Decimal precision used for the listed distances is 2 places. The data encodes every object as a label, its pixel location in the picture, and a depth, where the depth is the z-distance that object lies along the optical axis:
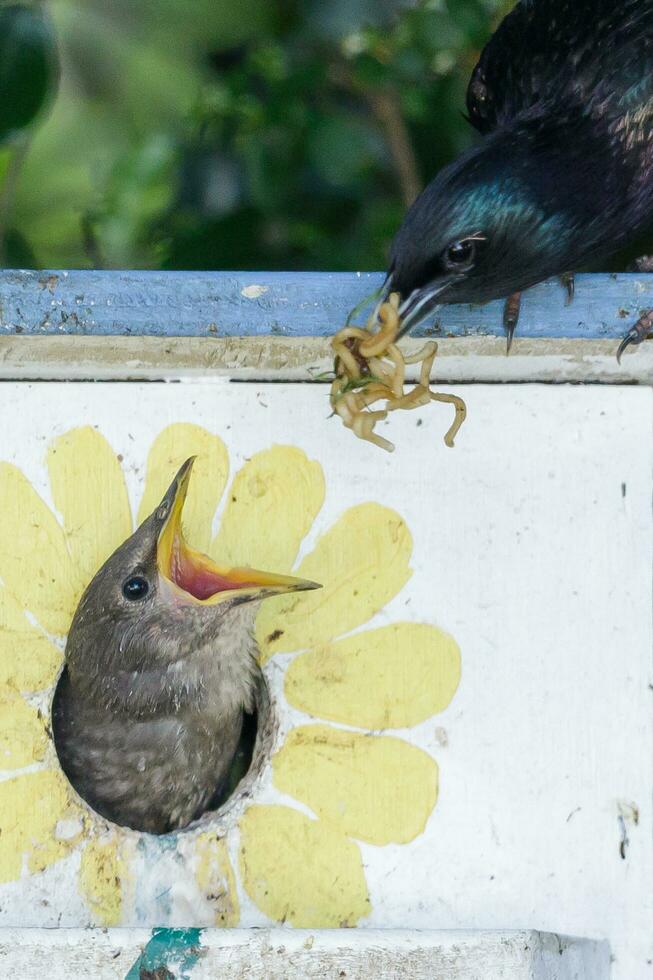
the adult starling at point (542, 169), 3.03
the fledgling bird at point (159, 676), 3.05
